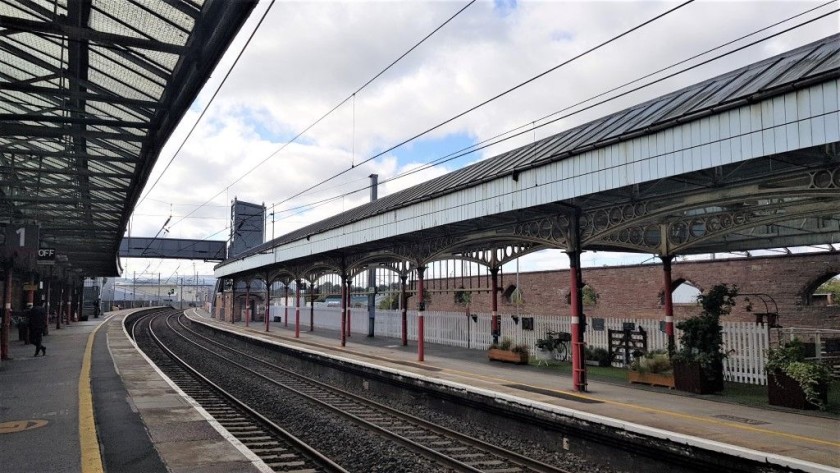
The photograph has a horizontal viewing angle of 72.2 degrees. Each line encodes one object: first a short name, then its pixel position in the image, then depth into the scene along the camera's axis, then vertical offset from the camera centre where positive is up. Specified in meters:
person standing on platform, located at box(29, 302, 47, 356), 18.61 -1.16
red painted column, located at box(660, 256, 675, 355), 15.60 -0.32
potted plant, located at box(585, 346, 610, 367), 18.42 -2.27
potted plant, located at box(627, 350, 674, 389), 13.52 -2.03
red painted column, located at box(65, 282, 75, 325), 40.47 -0.71
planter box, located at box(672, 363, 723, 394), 12.56 -2.08
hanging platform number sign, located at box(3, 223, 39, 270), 15.89 +1.30
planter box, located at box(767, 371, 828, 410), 10.56 -1.99
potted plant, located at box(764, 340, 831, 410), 10.43 -1.72
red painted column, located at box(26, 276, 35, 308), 24.30 -0.39
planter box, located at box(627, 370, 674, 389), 13.42 -2.22
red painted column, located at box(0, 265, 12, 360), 17.11 -0.97
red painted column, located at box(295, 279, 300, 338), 32.69 -1.44
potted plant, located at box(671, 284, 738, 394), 12.61 -1.45
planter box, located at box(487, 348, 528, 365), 18.48 -2.28
